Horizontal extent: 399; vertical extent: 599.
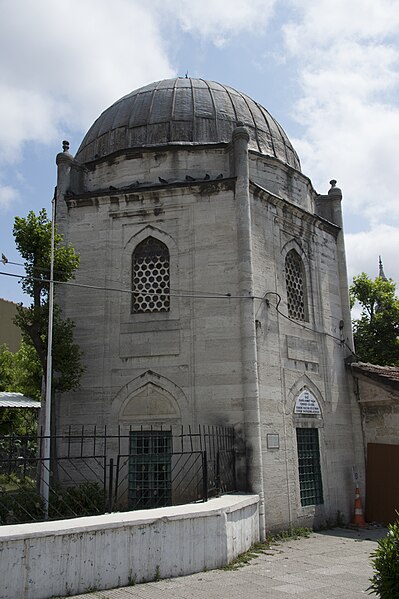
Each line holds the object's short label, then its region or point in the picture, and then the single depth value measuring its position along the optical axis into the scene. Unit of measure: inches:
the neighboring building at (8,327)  1475.1
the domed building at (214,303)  505.4
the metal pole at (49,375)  417.4
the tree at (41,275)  466.6
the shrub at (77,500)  393.4
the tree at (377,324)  872.9
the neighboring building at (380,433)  566.9
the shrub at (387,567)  236.4
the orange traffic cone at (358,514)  559.5
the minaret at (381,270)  1737.1
